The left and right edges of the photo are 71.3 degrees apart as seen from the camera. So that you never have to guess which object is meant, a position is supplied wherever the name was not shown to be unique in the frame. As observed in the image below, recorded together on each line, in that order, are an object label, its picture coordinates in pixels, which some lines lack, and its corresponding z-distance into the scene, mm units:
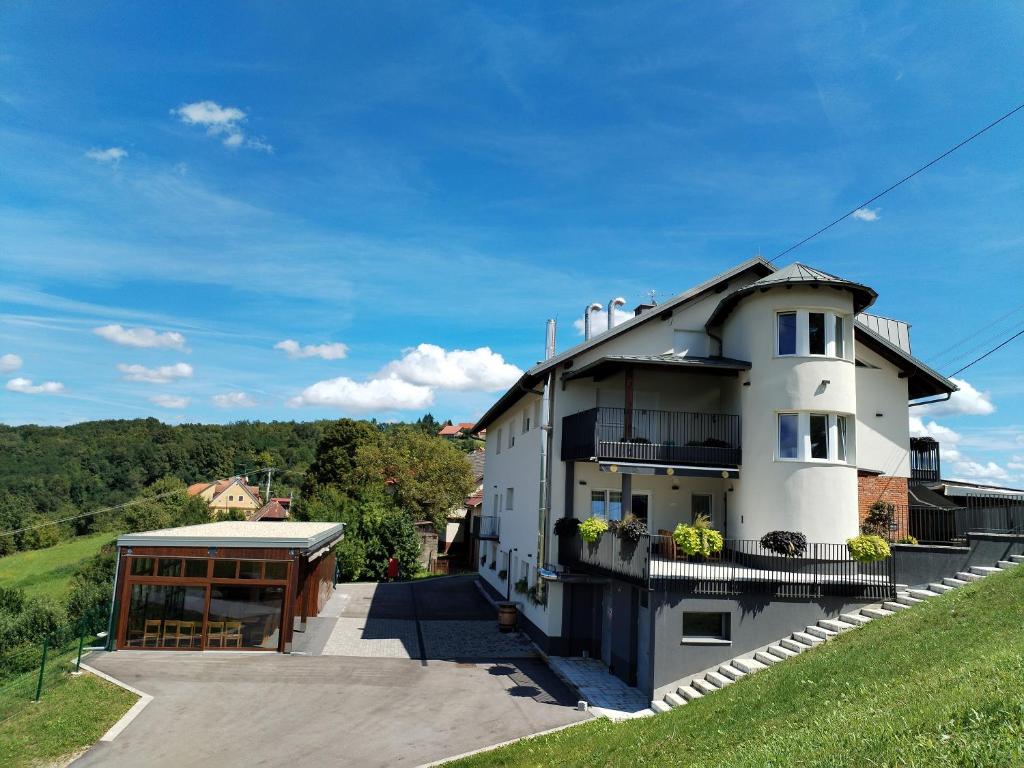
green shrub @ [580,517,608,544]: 17828
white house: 15375
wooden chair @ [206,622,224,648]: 18875
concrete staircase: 14078
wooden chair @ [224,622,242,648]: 18984
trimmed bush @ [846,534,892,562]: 15391
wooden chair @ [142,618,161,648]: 18703
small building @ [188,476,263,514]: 91688
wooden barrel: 22281
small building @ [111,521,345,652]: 18672
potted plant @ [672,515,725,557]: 15961
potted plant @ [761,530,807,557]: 16625
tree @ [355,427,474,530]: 46406
